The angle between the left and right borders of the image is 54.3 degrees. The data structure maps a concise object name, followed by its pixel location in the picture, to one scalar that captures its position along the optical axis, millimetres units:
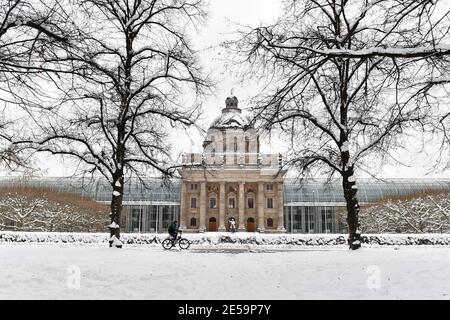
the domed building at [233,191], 70500
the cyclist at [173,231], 23953
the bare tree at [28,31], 7473
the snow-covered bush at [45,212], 39219
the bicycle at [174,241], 23750
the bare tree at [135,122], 16328
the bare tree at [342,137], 13133
